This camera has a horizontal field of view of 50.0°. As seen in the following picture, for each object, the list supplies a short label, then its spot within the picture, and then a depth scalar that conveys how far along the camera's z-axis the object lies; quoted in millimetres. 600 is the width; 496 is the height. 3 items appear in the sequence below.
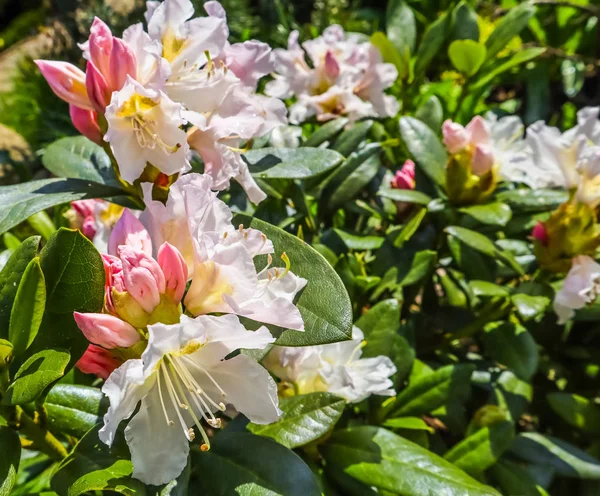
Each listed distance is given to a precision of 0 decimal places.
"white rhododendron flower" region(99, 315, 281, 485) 220
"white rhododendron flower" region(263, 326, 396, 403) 333
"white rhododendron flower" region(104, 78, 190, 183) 274
